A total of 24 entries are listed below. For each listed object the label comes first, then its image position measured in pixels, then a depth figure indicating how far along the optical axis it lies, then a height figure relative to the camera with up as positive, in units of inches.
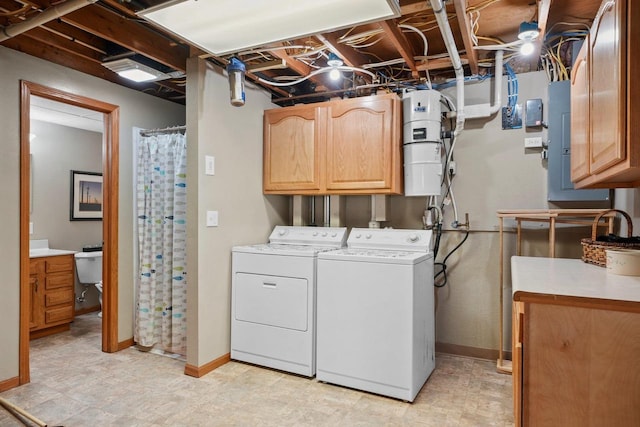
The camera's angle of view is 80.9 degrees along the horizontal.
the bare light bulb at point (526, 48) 90.9 +40.7
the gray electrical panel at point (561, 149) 102.1 +17.9
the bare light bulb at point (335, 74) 110.8 +41.2
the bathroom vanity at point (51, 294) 139.4 -32.8
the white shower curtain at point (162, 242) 119.8 -10.4
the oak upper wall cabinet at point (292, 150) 122.2 +20.6
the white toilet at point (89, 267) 163.5 -25.1
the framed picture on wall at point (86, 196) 178.7 +6.8
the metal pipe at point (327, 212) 134.3 -0.1
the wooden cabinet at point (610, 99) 43.3 +15.7
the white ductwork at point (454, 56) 71.7 +39.0
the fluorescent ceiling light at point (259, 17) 67.5 +37.5
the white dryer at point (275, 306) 104.0 -27.5
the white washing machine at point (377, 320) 91.1 -27.8
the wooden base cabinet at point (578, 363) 43.6 -18.3
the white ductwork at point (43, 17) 68.8 +38.4
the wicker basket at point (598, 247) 65.5 -6.4
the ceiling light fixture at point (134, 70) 105.2 +40.6
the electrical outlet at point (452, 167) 120.0 +14.4
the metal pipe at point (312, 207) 140.3 +1.7
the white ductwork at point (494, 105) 109.5 +33.1
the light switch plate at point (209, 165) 106.7 +13.2
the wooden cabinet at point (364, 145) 111.3 +20.4
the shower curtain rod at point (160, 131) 122.0 +26.6
